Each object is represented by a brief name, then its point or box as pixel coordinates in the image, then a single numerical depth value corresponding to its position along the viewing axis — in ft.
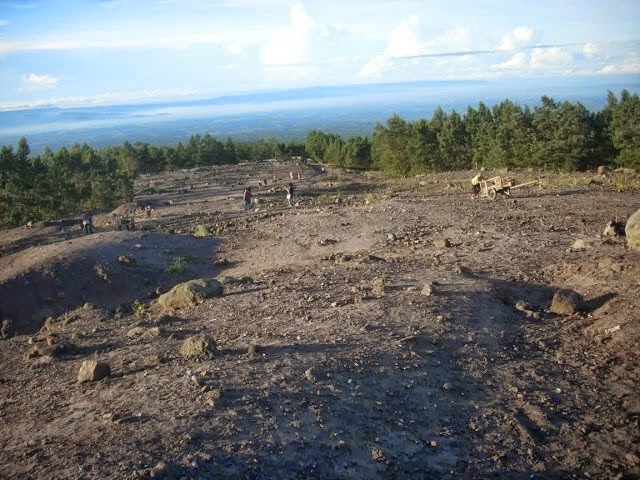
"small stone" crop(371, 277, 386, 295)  34.45
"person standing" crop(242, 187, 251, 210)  87.15
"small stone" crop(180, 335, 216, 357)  26.55
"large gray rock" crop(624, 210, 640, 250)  37.81
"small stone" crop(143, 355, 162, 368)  26.48
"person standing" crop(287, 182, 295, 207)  86.84
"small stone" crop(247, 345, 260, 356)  25.90
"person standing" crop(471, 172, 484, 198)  76.54
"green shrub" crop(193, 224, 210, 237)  66.33
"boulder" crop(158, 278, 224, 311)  38.19
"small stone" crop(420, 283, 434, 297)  32.83
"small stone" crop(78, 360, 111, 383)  26.05
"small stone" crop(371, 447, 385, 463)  18.15
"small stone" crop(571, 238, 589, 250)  41.68
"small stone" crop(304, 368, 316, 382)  22.85
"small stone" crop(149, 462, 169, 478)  16.38
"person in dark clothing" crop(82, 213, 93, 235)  74.64
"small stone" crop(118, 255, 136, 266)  50.06
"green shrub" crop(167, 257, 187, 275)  50.06
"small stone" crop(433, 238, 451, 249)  47.93
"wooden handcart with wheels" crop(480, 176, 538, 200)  72.79
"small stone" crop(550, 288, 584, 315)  31.30
